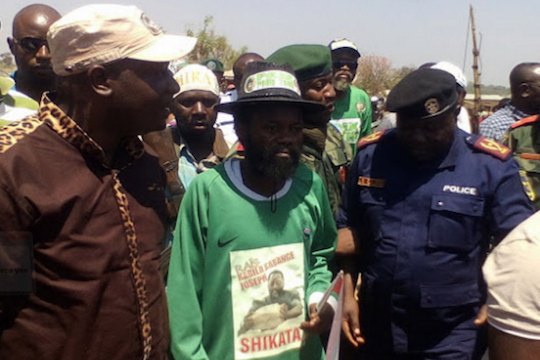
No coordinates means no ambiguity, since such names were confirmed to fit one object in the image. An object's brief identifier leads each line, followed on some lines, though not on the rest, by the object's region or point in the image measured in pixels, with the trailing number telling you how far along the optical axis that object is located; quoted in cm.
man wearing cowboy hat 241
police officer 274
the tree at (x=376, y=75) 2847
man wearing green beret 339
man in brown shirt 179
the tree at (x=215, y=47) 3360
